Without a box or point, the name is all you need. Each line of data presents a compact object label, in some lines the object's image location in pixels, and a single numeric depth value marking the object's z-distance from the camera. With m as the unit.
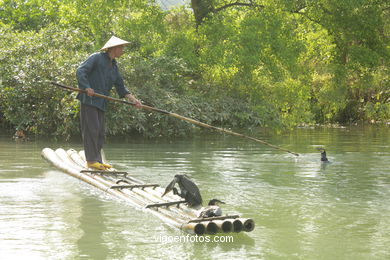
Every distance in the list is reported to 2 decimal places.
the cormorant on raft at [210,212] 6.61
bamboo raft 6.36
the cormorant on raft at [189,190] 7.27
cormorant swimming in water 13.54
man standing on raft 10.09
